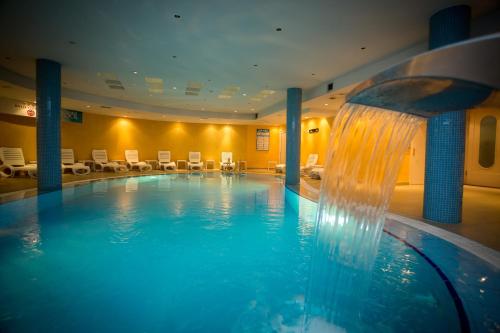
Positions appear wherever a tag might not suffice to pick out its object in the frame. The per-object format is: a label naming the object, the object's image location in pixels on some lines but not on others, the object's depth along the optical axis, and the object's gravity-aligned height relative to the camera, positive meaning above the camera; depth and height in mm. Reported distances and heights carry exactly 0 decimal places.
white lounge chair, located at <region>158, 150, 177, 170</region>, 15712 -439
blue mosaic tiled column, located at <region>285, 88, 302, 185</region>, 9734 +833
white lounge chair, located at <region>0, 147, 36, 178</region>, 10078 -489
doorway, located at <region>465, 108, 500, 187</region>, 8766 +337
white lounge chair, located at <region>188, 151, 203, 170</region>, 16219 -420
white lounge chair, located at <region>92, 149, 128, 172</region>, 13602 -515
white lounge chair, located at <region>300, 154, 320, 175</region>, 12939 -407
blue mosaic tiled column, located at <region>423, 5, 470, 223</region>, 4258 +167
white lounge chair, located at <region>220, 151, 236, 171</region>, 16033 -415
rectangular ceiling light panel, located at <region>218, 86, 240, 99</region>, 9969 +2358
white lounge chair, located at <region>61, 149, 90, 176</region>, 11782 -546
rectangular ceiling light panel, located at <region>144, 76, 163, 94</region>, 8977 +2354
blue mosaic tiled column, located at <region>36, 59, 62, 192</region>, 7270 +772
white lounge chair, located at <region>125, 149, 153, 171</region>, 14680 -486
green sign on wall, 12914 +1683
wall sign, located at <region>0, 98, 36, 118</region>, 10438 +1685
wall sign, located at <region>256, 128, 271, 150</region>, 18312 +1127
